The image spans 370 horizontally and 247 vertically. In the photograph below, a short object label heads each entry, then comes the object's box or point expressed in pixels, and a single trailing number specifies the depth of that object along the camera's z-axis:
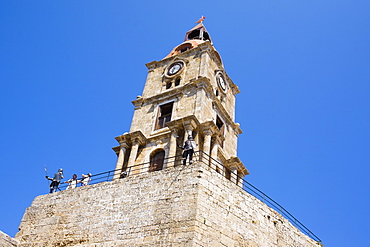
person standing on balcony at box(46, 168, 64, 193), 19.80
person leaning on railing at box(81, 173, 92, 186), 20.20
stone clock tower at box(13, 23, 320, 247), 14.53
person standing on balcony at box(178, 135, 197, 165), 17.59
